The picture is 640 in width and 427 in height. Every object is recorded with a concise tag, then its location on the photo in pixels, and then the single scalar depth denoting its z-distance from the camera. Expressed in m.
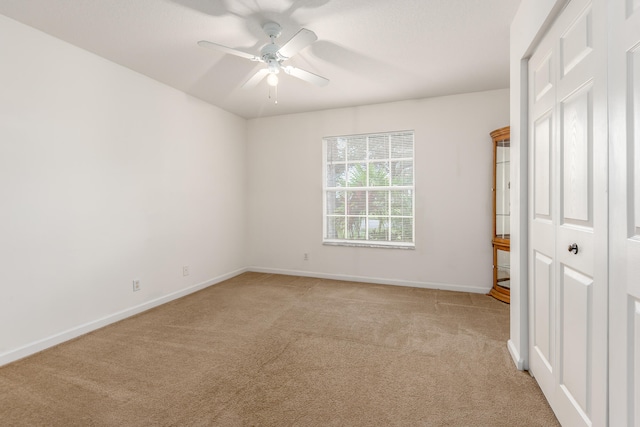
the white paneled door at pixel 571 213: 1.18
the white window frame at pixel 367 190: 4.18
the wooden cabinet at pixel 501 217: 3.49
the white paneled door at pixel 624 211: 0.98
